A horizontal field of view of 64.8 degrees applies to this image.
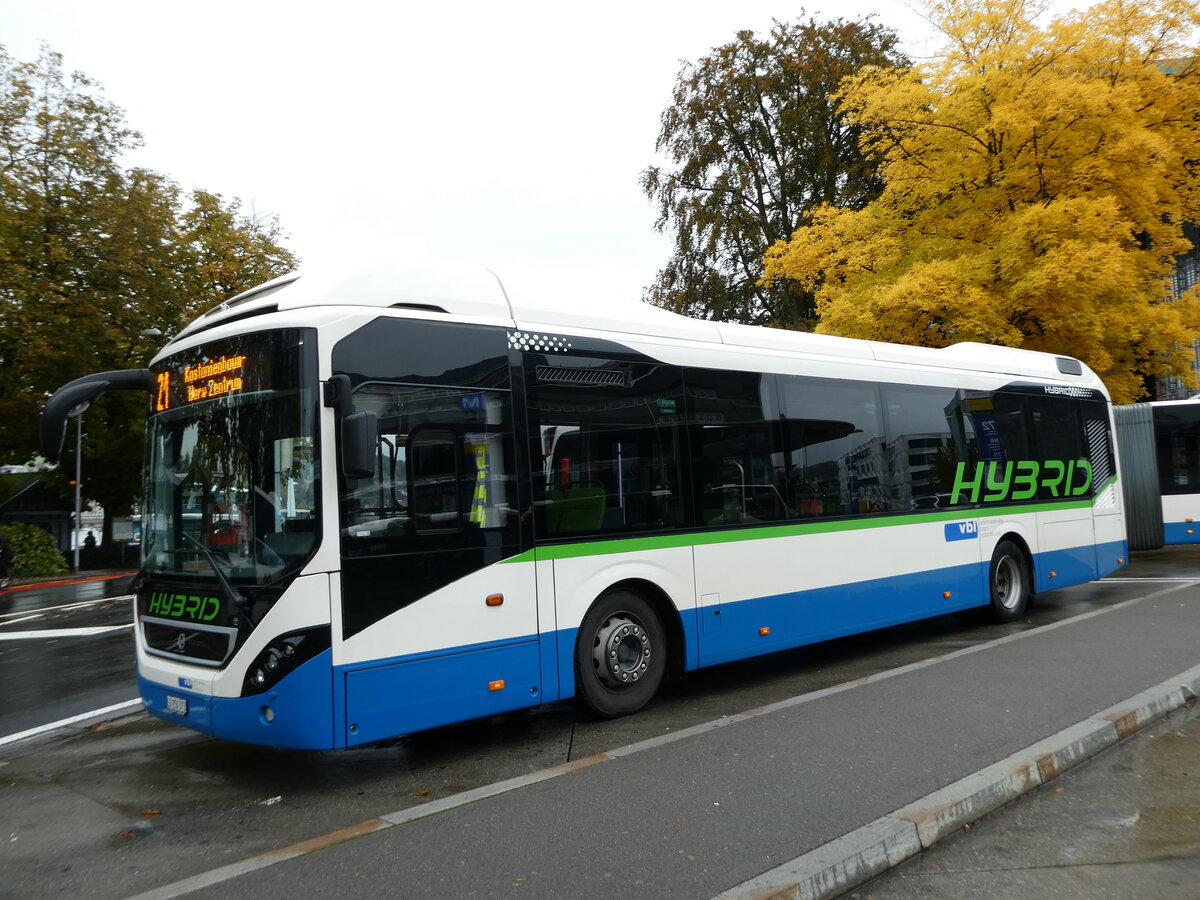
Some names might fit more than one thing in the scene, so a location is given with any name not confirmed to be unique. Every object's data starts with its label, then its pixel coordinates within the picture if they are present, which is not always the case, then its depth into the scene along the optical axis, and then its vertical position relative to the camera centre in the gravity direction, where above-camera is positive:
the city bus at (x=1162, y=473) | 18.20 +0.28
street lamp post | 29.83 +2.93
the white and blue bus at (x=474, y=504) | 5.52 +0.12
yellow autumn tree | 15.77 +5.41
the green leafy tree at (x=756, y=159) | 27.50 +10.50
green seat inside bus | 6.66 +0.06
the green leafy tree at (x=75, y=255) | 22.55 +7.52
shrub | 27.17 -0.11
